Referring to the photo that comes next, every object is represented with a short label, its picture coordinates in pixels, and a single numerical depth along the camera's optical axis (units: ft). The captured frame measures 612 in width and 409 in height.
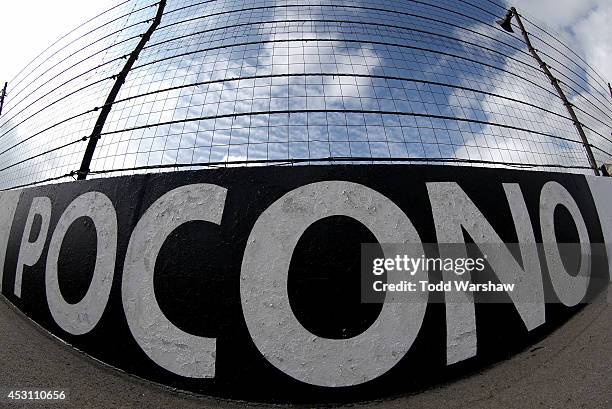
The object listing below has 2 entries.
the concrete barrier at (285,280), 11.66
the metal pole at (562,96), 26.33
